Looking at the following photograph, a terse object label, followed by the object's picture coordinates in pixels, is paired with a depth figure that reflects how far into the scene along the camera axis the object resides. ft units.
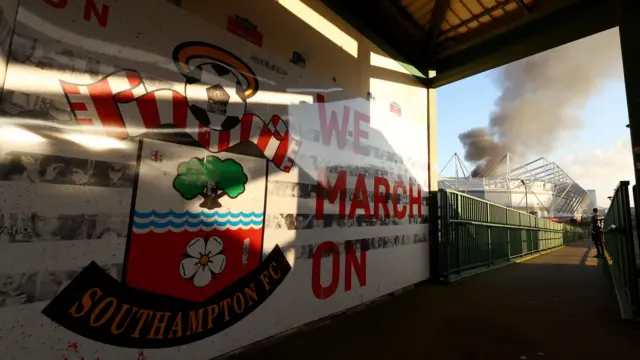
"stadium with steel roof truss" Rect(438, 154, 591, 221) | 150.61
